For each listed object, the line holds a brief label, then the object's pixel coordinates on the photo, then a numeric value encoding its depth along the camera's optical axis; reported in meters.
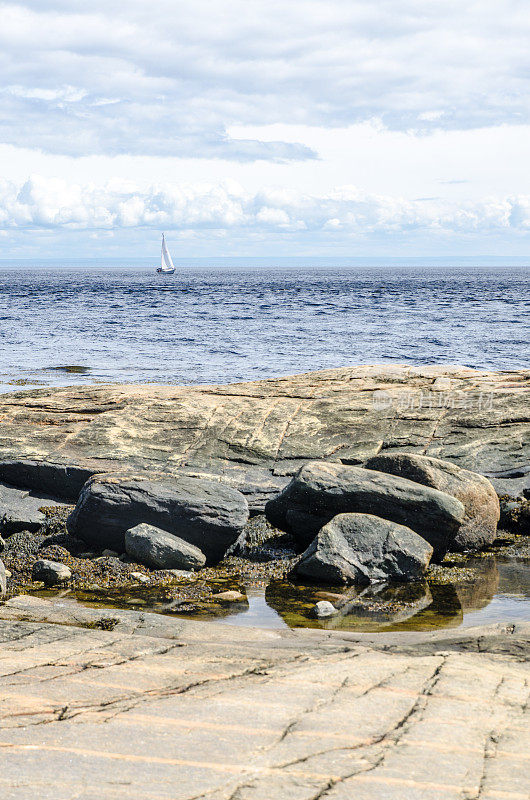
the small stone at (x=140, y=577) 18.05
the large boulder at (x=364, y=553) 17.91
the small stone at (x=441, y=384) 28.19
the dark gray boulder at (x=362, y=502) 19.66
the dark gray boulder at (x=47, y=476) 23.52
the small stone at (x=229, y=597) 16.97
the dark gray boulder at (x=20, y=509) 21.48
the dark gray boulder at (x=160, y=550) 18.69
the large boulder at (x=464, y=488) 20.83
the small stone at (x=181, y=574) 18.42
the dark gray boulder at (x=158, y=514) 19.66
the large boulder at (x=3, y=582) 16.75
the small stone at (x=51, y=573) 17.98
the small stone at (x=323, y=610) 15.90
